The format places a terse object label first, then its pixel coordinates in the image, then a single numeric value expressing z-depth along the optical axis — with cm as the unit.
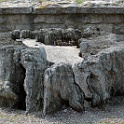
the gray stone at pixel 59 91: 806
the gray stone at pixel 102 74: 833
